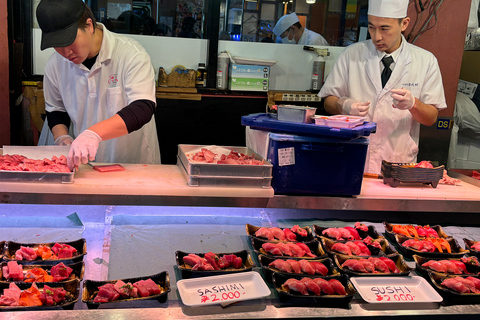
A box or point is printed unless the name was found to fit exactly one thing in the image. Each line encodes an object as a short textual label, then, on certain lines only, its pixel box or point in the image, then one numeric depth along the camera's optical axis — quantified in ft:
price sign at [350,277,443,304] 6.60
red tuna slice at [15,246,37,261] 6.72
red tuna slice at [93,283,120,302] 5.98
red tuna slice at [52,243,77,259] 6.90
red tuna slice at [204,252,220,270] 7.04
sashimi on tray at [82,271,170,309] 5.98
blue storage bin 8.58
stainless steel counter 7.86
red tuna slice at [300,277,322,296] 6.47
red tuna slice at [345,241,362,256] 7.88
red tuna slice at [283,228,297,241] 8.29
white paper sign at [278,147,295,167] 8.57
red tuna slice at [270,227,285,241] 8.25
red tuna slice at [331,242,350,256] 7.84
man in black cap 8.98
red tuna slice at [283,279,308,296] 6.43
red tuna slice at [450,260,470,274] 7.64
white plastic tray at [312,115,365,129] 8.39
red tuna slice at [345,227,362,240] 8.58
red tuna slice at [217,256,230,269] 7.07
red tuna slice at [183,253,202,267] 7.02
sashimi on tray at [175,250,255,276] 6.86
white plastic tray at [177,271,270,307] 6.18
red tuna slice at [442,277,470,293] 6.79
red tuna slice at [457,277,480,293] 6.89
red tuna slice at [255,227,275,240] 8.21
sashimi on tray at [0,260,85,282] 6.25
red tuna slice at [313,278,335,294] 6.51
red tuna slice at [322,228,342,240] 8.44
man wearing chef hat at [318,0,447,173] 12.99
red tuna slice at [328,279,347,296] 6.53
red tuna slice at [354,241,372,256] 7.96
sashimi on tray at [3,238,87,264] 6.73
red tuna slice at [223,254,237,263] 7.16
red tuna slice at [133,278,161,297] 6.15
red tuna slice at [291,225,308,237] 8.41
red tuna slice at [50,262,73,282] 6.34
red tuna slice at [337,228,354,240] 8.45
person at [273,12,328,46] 19.04
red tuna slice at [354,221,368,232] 8.79
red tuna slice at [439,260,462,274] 7.52
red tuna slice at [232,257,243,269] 7.12
